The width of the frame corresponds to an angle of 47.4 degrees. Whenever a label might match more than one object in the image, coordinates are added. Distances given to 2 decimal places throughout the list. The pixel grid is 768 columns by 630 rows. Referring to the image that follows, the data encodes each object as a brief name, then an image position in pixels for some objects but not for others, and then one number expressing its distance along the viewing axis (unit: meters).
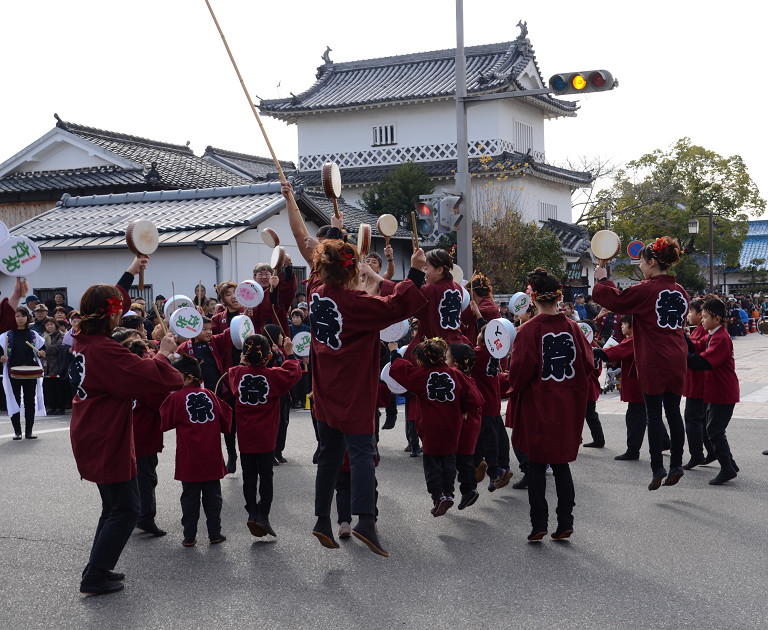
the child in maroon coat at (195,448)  6.05
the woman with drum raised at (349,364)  5.24
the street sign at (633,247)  10.87
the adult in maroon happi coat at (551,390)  5.85
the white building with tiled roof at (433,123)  31.66
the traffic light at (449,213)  13.65
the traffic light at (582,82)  11.98
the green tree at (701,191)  41.62
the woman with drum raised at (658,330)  6.79
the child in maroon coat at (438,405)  6.54
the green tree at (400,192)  28.38
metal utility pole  14.05
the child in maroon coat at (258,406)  6.33
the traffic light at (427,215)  13.83
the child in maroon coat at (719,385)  7.70
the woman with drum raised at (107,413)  5.04
